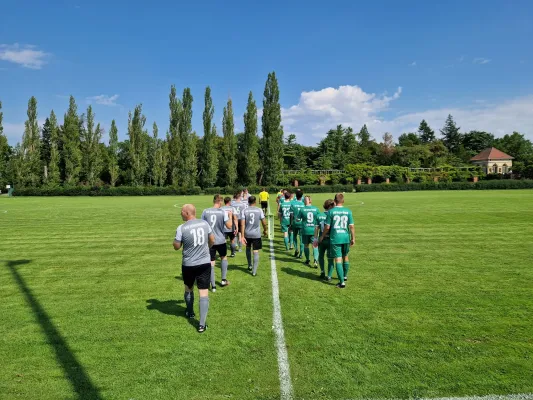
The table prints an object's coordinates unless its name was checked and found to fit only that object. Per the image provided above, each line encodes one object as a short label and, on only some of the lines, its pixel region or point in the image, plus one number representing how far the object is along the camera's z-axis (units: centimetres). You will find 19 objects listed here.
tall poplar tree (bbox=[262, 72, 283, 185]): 6575
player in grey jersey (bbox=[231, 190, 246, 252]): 1218
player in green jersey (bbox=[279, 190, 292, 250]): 1237
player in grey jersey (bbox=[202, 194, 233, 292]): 796
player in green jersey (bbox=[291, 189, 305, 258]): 1095
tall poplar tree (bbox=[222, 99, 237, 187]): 6606
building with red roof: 9500
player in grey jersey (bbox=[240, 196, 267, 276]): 911
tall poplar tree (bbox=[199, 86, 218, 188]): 6531
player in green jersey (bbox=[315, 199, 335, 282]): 851
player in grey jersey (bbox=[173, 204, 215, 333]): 576
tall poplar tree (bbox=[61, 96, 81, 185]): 6138
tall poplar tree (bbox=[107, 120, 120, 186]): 6569
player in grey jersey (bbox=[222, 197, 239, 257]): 938
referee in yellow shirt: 1839
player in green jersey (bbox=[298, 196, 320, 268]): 992
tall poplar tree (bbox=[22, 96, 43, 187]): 5828
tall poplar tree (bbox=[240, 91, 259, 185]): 6625
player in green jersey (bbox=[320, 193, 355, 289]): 791
